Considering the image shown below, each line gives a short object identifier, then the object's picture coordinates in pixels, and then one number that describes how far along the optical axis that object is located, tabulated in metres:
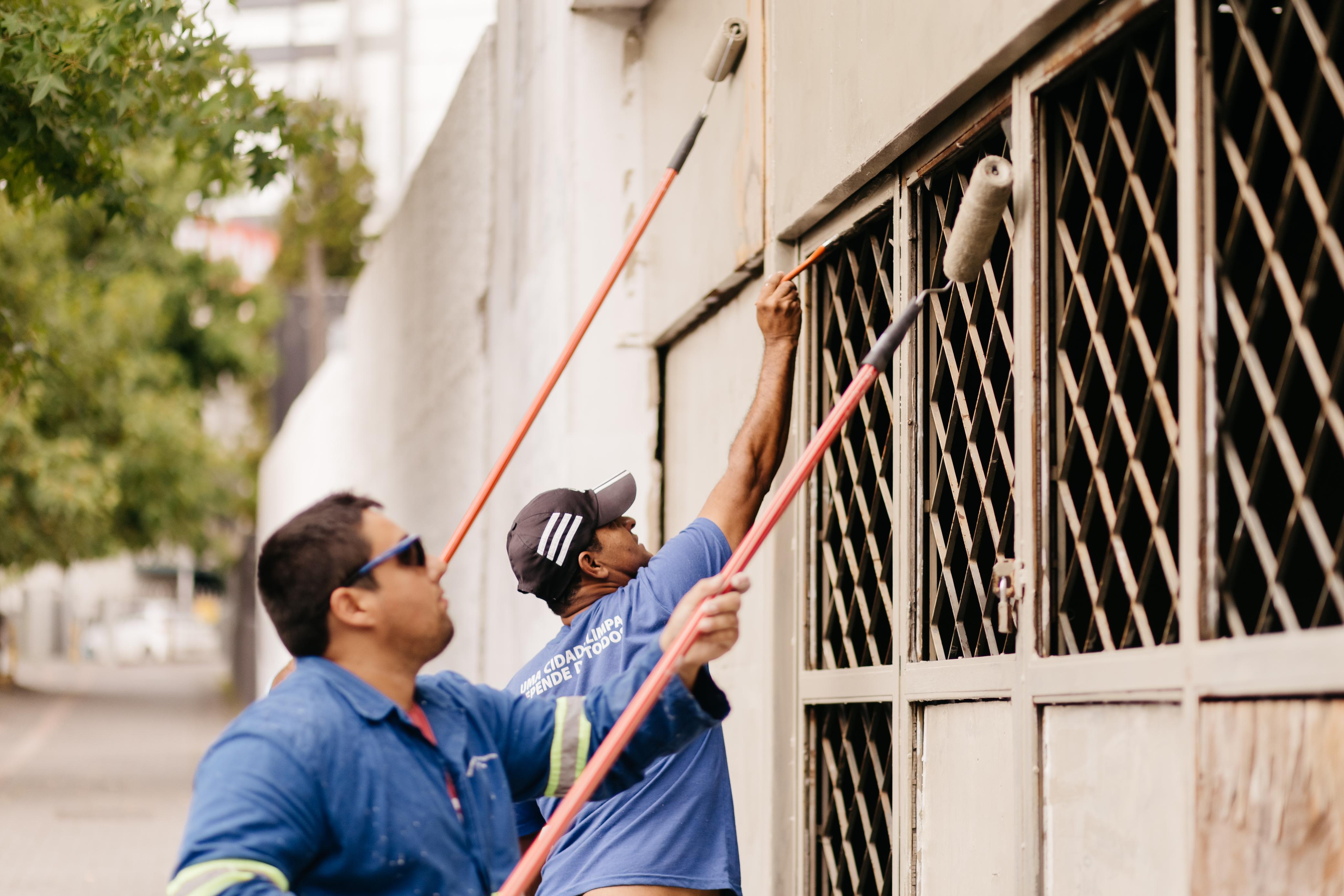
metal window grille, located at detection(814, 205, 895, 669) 4.41
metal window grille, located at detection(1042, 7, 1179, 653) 2.97
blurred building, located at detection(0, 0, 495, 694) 36.00
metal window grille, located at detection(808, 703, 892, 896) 4.35
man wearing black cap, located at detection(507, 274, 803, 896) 3.95
